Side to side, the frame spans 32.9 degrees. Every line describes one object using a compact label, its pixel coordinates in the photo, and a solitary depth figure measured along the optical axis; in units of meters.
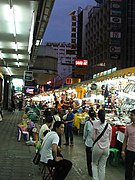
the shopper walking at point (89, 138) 5.47
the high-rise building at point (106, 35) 18.84
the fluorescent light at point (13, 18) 5.88
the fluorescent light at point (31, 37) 7.08
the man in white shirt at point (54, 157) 4.03
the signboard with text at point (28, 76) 16.00
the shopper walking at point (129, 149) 4.24
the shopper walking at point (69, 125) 8.98
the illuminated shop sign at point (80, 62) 22.72
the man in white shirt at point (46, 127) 4.98
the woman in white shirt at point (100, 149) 4.46
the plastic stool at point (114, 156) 6.51
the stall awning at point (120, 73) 7.43
